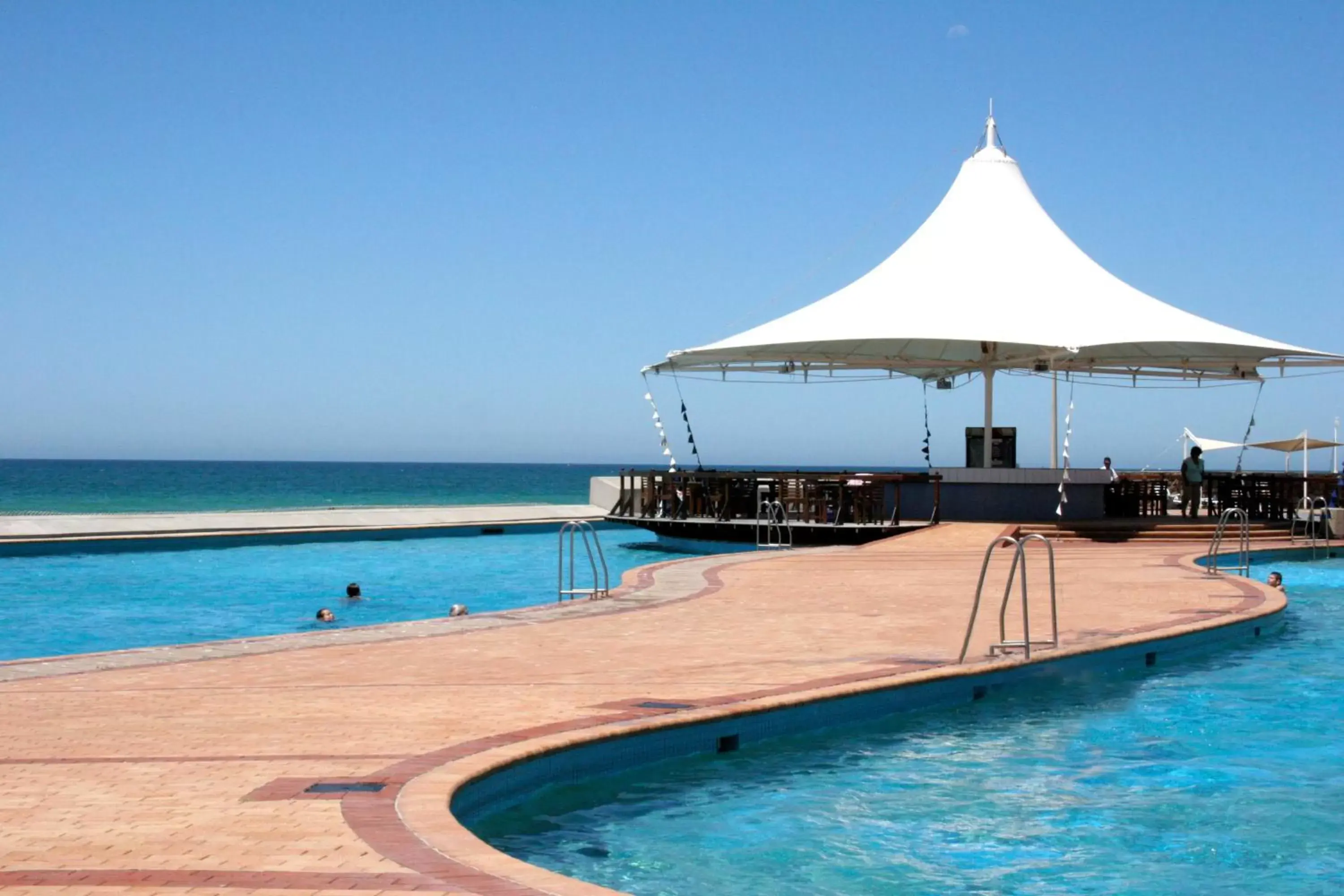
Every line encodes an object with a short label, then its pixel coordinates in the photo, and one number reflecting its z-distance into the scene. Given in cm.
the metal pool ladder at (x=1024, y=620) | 966
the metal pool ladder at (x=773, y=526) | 2298
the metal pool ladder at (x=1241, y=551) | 1662
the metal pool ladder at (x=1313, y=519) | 2258
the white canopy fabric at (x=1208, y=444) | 3819
